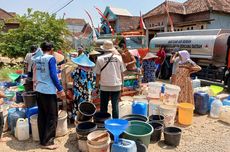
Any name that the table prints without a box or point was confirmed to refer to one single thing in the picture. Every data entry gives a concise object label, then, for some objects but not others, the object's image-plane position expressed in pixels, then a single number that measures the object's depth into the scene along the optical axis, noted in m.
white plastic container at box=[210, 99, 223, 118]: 5.59
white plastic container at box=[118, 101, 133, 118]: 5.05
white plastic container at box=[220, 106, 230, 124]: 5.25
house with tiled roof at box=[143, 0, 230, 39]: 16.41
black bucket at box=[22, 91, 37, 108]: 5.24
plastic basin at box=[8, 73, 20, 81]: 8.43
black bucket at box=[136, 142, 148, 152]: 3.44
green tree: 12.94
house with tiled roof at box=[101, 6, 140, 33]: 26.97
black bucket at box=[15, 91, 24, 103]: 6.32
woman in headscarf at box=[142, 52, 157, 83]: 7.99
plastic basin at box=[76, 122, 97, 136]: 3.70
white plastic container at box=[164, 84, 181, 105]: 4.99
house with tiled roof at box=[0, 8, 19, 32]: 37.69
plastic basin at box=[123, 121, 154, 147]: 3.60
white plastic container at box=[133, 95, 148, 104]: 5.35
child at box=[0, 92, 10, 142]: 3.98
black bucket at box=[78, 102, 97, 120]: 4.48
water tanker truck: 8.57
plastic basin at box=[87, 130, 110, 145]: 3.37
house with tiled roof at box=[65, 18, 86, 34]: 56.87
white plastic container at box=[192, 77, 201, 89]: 7.46
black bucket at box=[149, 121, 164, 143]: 4.18
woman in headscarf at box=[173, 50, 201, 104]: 5.48
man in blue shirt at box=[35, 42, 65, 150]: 3.74
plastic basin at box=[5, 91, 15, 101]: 6.52
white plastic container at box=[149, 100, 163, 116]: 4.97
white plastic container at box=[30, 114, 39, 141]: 4.13
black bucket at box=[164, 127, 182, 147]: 4.04
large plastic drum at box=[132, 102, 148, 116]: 4.91
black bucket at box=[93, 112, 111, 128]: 4.15
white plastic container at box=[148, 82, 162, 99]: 5.41
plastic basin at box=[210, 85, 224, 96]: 6.52
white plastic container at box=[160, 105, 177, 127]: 4.71
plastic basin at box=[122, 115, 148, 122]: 4.28
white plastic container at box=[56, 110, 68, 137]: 4.32
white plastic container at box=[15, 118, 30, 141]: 4.21
